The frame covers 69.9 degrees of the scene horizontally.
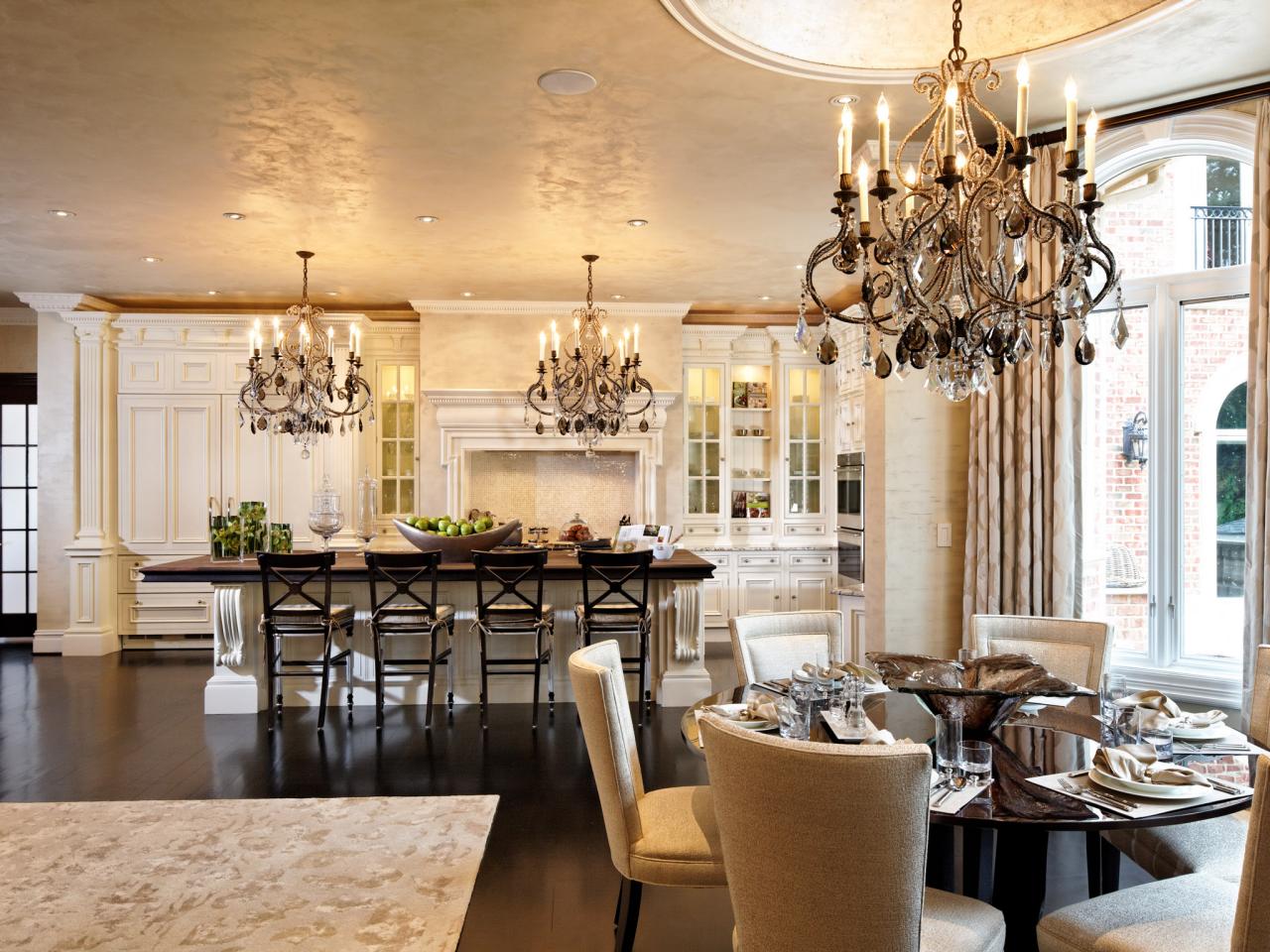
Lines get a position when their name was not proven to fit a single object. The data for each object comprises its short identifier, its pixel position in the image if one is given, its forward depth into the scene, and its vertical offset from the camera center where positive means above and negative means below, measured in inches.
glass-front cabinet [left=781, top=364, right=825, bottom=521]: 330.3 +14.0
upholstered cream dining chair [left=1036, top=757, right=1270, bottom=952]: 62.6 -36.4
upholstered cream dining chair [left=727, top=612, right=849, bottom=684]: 130.0 -23.8
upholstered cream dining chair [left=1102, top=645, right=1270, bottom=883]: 87.9 -37.0
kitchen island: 212.2 -39.4
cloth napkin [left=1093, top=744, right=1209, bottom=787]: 76.9 -25.0
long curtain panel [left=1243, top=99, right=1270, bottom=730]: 130.2 +7.8
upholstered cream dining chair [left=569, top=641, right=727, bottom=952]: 91.5 -36.4
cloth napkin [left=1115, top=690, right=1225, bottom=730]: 92.9 -24.7
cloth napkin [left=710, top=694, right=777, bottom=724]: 95.9 -24.8
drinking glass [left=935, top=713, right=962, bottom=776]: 81.4 -24.0
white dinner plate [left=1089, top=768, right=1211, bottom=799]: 74.4 -25.6
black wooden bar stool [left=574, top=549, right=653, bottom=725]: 201.5 -28.8
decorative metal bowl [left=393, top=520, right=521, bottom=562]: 218.7 -15.2
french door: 314.5 -5.7
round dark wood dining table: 71.5 -26.8
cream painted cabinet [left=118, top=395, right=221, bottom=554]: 305.0 +3.2
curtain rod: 135.3 +57.5
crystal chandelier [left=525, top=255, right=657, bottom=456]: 242.8 +25.5
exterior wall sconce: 158.9 +6.8
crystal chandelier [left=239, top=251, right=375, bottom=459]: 229.8 +25.4
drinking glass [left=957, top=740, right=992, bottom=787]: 79.5 -25.1
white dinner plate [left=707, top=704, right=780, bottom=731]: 94.3 -25.7
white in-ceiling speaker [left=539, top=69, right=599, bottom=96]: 132.0 +58.9
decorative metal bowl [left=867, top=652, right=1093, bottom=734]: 85.4 -20.9
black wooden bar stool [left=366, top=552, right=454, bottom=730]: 201.5 -29.3
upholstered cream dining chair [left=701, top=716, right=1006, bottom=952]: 62.1 -25.3
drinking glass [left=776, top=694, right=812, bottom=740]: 87.5 -23.4
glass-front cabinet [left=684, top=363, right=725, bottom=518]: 327.0 +15.7
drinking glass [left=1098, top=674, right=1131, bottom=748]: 87.6 -22.4
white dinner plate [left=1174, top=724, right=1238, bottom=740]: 90.7 -25.5
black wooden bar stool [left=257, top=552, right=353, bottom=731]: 198.8 -30.8
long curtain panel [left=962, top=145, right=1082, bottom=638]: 147.4 -1.0
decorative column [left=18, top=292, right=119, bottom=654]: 294.8 +0.2
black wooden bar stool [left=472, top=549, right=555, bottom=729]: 200.4 -29.4
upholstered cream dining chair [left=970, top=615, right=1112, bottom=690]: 125.4 -23.1
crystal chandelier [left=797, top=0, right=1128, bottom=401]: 84.7 +22.4
